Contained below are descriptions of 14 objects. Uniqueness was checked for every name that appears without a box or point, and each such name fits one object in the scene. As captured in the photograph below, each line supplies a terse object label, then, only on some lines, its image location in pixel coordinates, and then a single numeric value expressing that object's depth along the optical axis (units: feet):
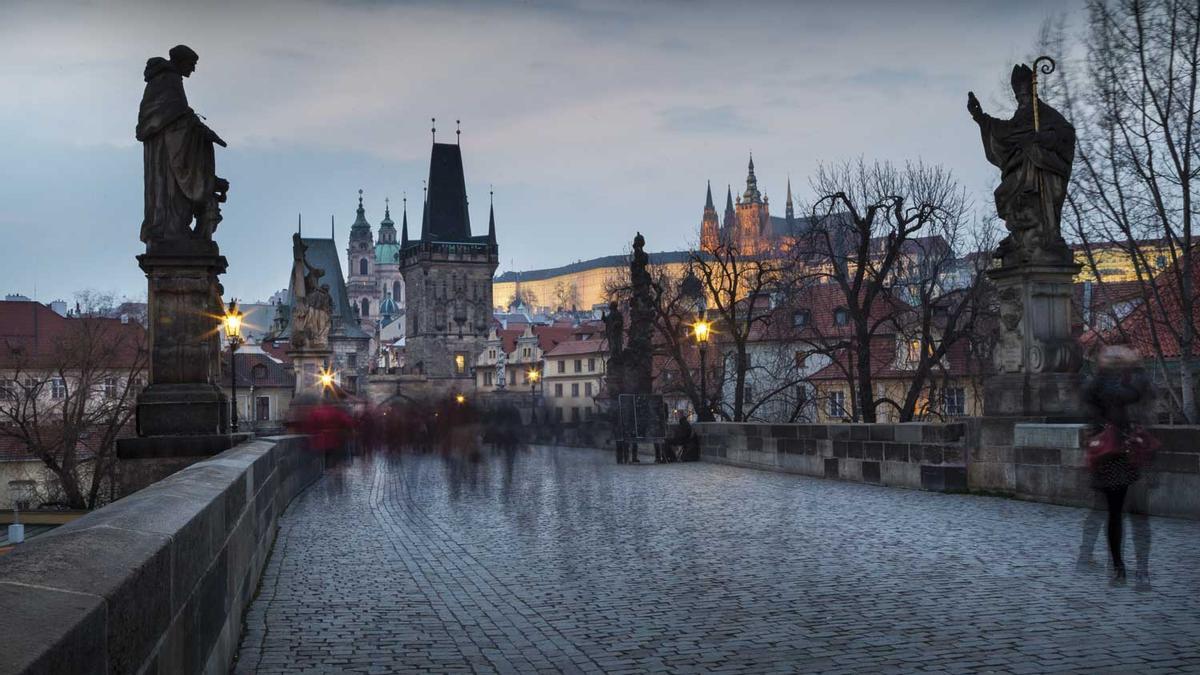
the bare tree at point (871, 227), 102.01
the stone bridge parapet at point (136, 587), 7.44
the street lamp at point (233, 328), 84.64
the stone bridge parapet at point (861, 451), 50.65
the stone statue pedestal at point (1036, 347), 46.29
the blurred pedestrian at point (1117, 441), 27.50
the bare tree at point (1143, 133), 75.00
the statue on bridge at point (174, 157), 36.14
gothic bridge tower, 445.37
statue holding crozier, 47.16
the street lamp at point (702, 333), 94.43
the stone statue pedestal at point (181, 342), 35.73
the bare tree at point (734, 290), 116.98
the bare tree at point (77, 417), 134.72
